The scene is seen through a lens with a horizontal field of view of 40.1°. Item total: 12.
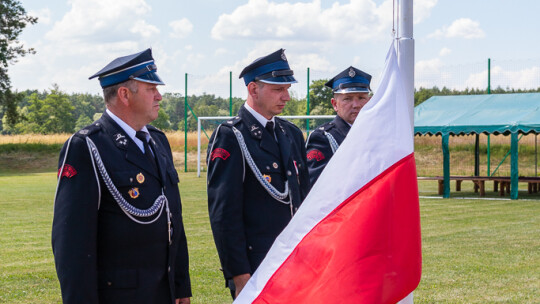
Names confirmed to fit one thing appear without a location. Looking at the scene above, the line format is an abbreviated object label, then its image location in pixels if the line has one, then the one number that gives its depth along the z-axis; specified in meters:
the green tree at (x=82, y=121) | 89.56
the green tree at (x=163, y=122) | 34.70
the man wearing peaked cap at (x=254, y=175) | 3.90
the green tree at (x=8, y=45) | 48.31
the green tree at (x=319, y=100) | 30.09
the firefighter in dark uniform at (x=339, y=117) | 5.47
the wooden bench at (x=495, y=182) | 21.04
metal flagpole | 3.32
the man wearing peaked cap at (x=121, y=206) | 3.06
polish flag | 2.66
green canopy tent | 19.52
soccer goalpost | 30.06
